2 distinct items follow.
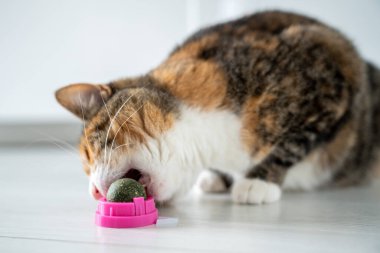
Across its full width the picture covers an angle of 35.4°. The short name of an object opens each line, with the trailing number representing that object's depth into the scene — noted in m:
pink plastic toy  0.45
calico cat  0.50
